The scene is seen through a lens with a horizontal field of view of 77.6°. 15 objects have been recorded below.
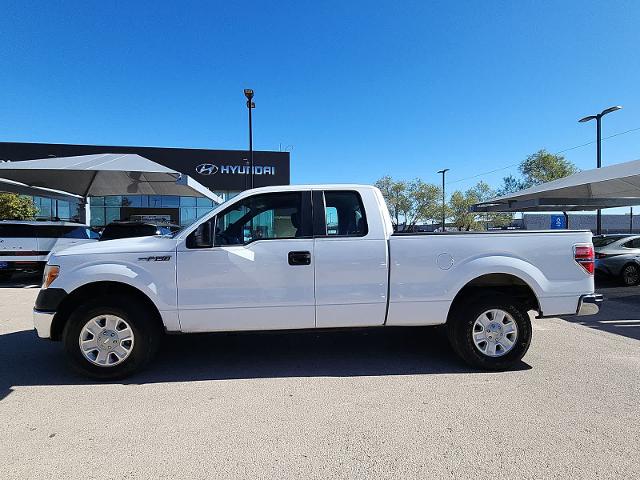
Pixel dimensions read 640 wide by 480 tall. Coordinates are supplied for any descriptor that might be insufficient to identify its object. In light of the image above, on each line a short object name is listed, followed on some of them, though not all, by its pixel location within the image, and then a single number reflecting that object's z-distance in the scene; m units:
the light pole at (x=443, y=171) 39.53
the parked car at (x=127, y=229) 10.97
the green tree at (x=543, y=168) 30.25
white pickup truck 4.04
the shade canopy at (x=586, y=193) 12.70
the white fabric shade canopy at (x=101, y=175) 12.68
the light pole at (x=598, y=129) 17.48
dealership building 31.41
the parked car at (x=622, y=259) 11.09
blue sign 18.86
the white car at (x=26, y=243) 10.98
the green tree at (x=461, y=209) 43.81
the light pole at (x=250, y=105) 15.17
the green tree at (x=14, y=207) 25.05
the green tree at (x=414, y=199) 43.66
